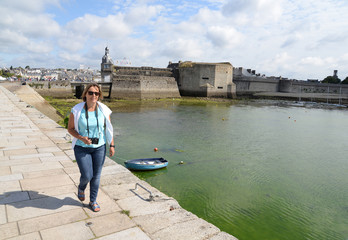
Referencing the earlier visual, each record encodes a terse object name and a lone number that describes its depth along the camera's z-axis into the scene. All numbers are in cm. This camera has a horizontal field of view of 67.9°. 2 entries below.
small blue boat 791
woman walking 299
